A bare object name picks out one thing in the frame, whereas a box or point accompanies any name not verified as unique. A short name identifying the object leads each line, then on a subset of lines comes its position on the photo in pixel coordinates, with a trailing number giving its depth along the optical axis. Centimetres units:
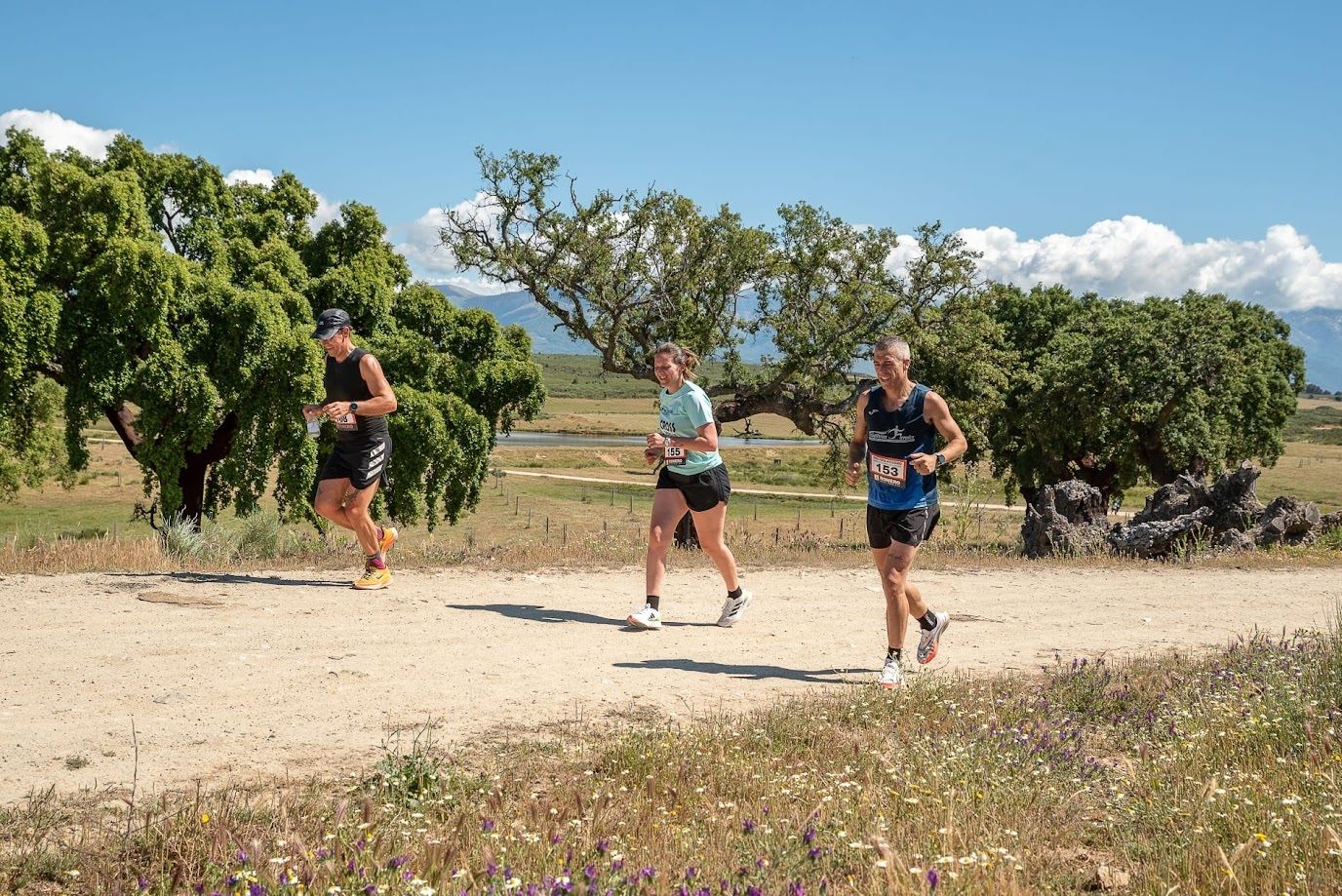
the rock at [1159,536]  1622
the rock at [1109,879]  431
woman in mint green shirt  930
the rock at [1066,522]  1675
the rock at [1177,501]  1769
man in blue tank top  772
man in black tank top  1012
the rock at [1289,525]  1678
